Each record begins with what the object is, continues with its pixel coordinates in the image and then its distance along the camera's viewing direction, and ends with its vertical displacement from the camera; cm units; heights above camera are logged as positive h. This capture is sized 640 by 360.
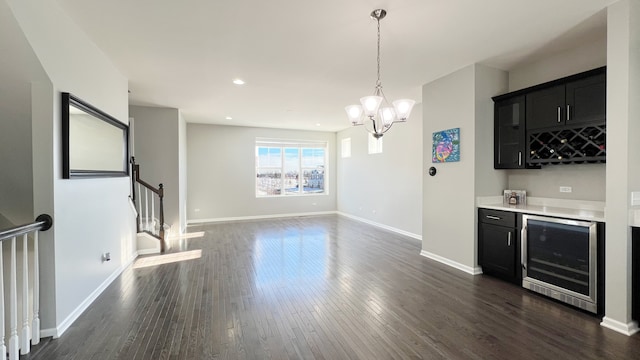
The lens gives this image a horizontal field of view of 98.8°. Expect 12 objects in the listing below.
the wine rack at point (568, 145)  290 +37
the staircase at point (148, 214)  491 -73
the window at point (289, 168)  866 +34
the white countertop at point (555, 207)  285 -37
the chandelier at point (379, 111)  274 +70
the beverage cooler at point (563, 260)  266 -88
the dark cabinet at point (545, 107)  315 +84
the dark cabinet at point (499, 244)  340 -87
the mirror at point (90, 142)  252 +42
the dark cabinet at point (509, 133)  355 +59
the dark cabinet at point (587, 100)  279 +82
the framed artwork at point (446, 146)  400 +49
